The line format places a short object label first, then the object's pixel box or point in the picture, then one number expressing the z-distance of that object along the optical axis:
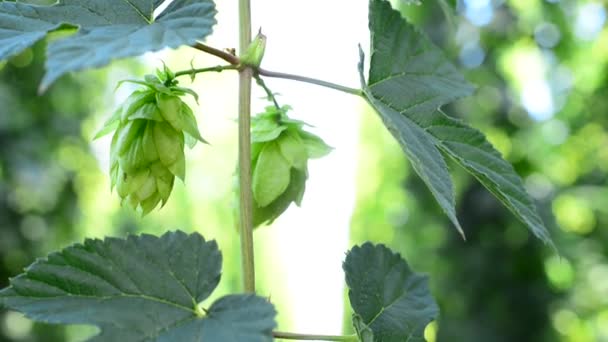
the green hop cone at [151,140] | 0.50
